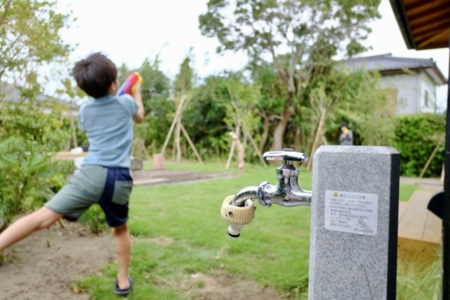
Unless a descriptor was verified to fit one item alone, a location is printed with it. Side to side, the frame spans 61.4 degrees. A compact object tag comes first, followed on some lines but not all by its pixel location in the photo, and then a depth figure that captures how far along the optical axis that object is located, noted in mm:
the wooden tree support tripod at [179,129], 9820
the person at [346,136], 6815
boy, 1462
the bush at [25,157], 1658
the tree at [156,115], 10133
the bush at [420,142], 8102
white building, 9477
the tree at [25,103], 1470
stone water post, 715
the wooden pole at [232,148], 8443
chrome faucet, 844
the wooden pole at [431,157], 7693
